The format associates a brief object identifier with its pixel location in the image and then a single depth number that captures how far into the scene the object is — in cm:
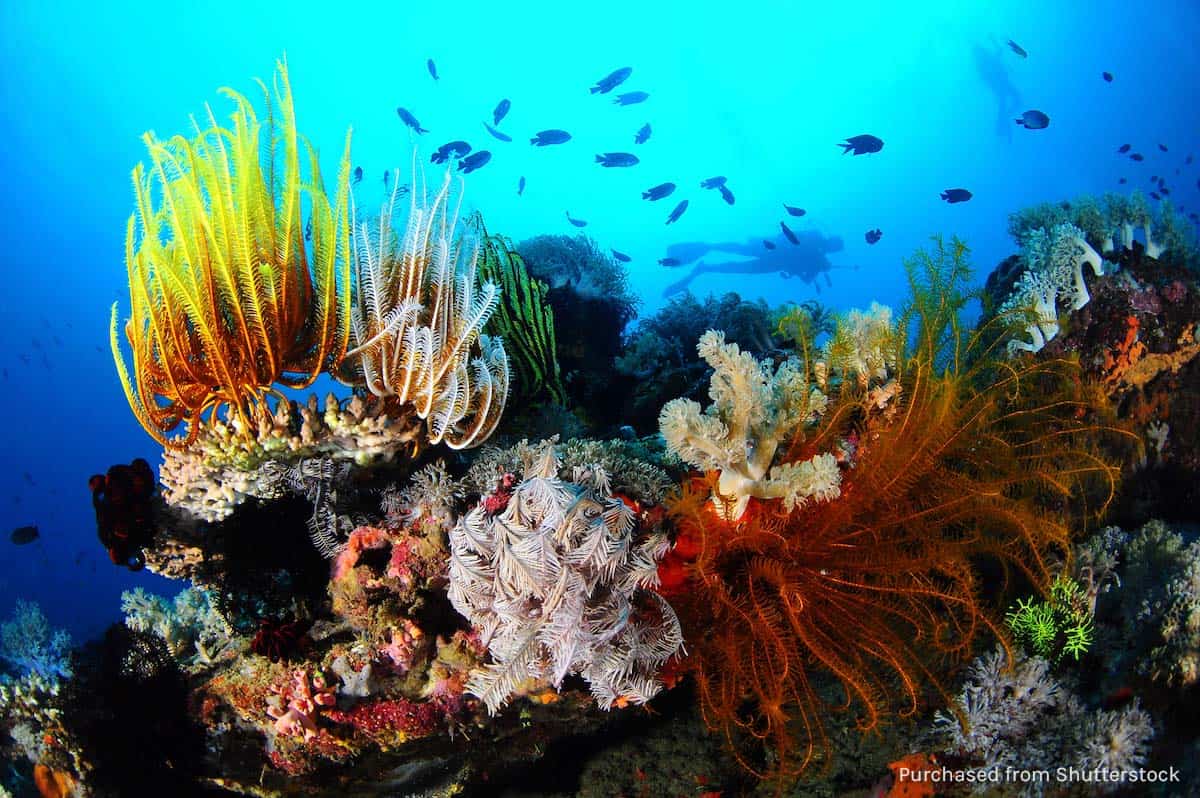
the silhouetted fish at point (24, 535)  954
